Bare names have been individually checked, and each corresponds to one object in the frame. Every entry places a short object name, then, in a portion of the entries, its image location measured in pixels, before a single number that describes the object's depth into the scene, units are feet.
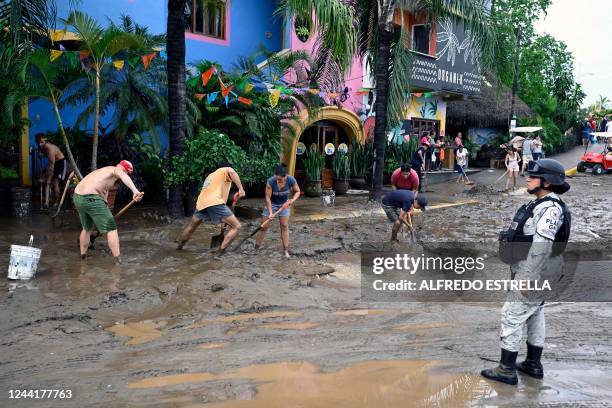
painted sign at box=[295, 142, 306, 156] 55.83
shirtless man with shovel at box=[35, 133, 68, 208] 36.32
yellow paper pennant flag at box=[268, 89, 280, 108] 43.27
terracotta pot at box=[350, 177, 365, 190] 57.31
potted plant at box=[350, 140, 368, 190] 57.06
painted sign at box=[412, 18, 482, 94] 65.82
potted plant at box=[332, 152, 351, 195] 54.44
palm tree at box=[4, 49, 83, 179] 31.32
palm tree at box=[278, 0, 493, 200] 45.21
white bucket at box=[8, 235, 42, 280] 21.54
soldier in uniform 13.69
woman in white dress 59.77
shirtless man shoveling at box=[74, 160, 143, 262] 24.67
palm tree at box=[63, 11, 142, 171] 32.45
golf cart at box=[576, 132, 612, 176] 79.87
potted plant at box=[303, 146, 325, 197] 51.85
